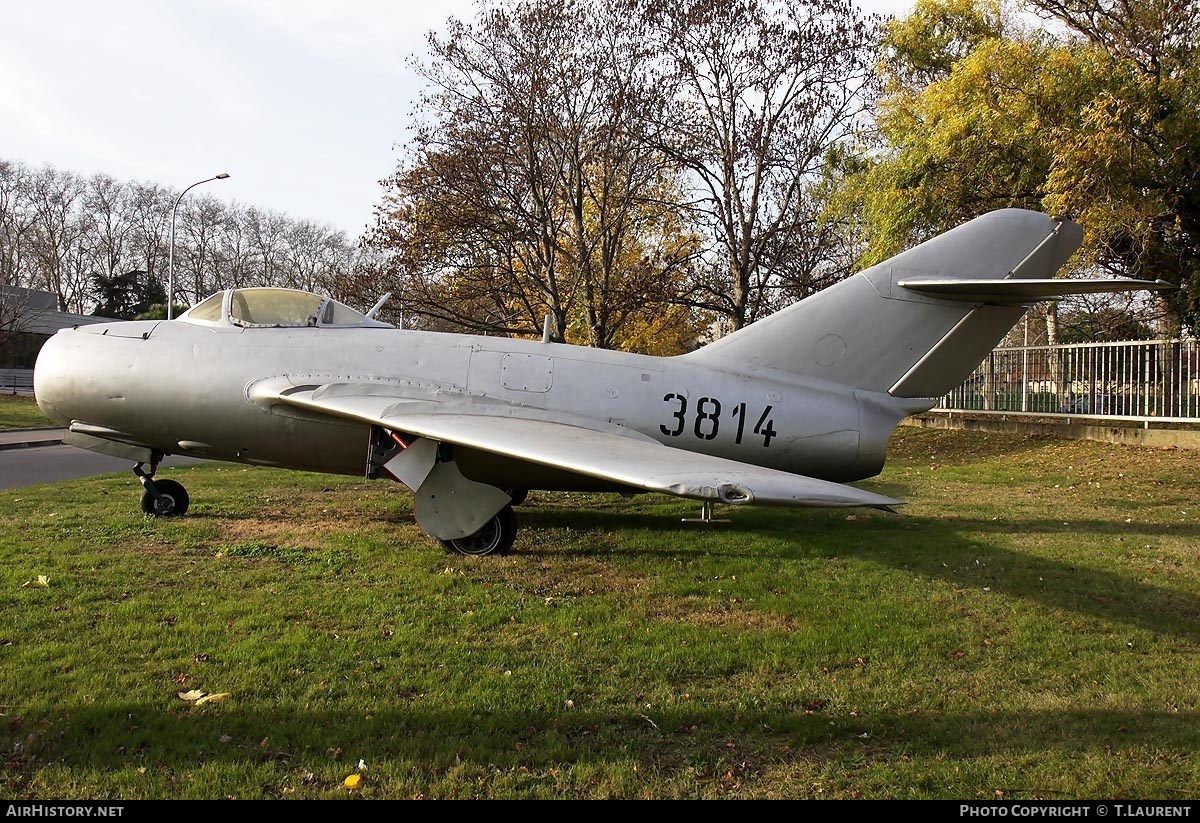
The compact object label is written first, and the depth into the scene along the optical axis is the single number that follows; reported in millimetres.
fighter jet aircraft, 7793
